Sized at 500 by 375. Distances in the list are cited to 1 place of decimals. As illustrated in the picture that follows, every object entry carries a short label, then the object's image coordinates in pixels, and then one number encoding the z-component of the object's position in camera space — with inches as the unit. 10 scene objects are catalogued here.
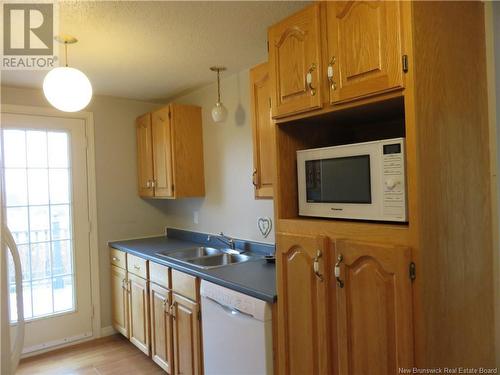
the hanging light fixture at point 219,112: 104.2
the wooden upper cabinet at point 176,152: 121.8
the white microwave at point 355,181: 50.1
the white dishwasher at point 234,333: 68.3
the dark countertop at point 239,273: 71.1
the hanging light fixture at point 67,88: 73.2
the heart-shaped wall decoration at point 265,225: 103.7
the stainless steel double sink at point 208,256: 107.8
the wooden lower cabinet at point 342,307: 48.1
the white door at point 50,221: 121.9
